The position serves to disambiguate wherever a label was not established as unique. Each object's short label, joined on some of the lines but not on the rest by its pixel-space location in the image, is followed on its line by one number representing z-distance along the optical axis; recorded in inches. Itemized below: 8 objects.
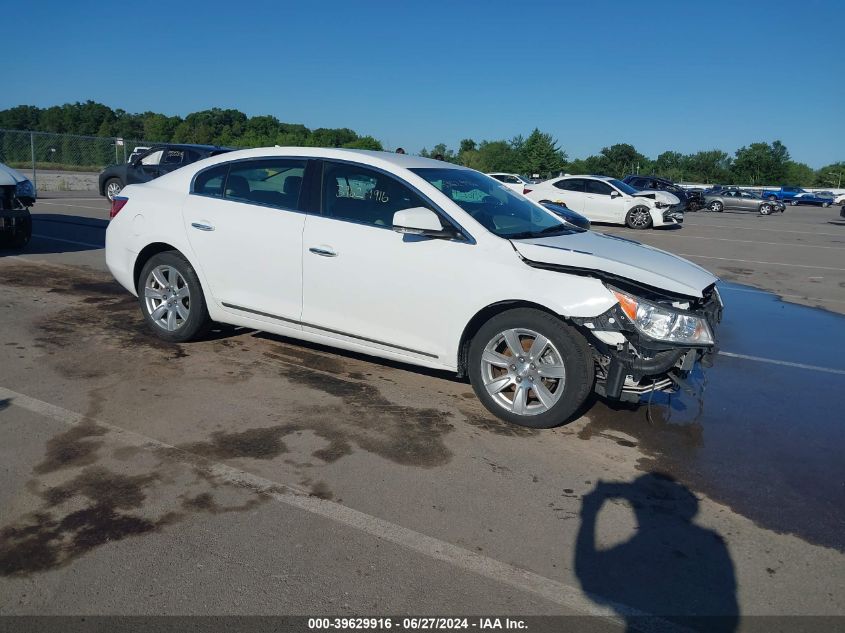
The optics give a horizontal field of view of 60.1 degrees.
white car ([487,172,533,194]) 1229.1
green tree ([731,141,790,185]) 3686.0
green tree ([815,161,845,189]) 3785.9
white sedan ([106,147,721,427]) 179.6
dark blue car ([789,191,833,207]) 2340.3
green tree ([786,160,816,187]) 3922.2
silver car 1540.4
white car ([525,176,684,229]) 876.0
